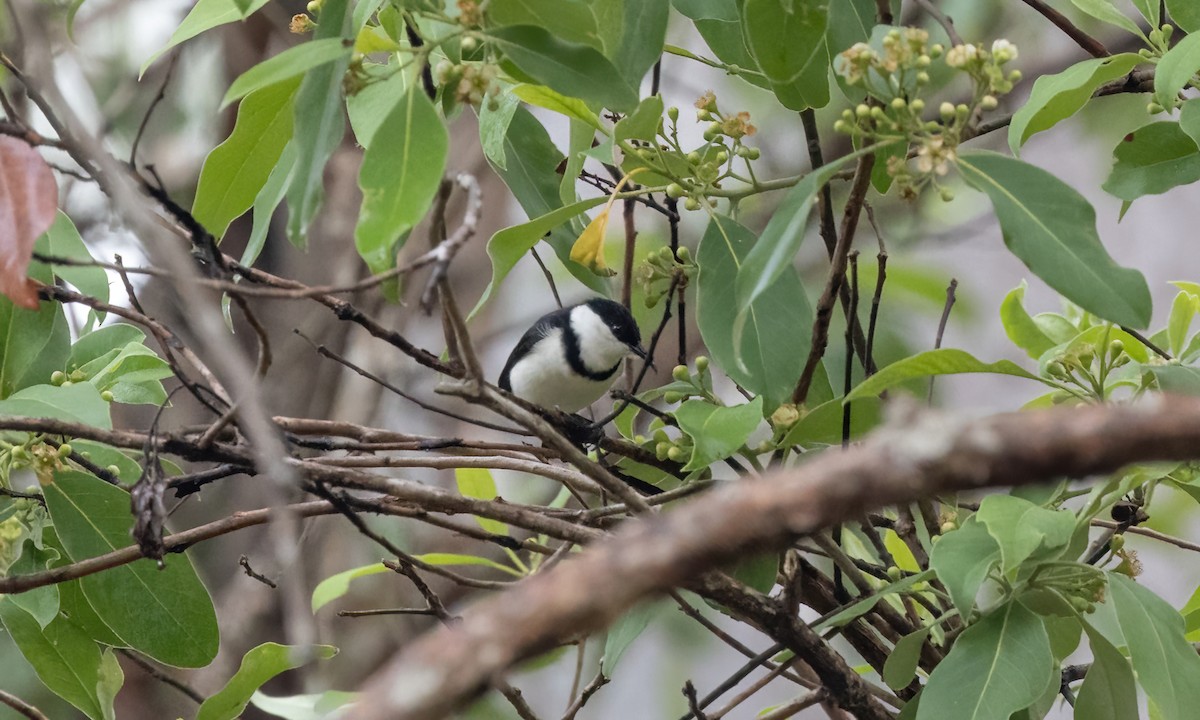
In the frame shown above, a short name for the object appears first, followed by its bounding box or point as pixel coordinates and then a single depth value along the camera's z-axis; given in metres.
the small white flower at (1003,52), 9.71
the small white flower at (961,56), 9.69
